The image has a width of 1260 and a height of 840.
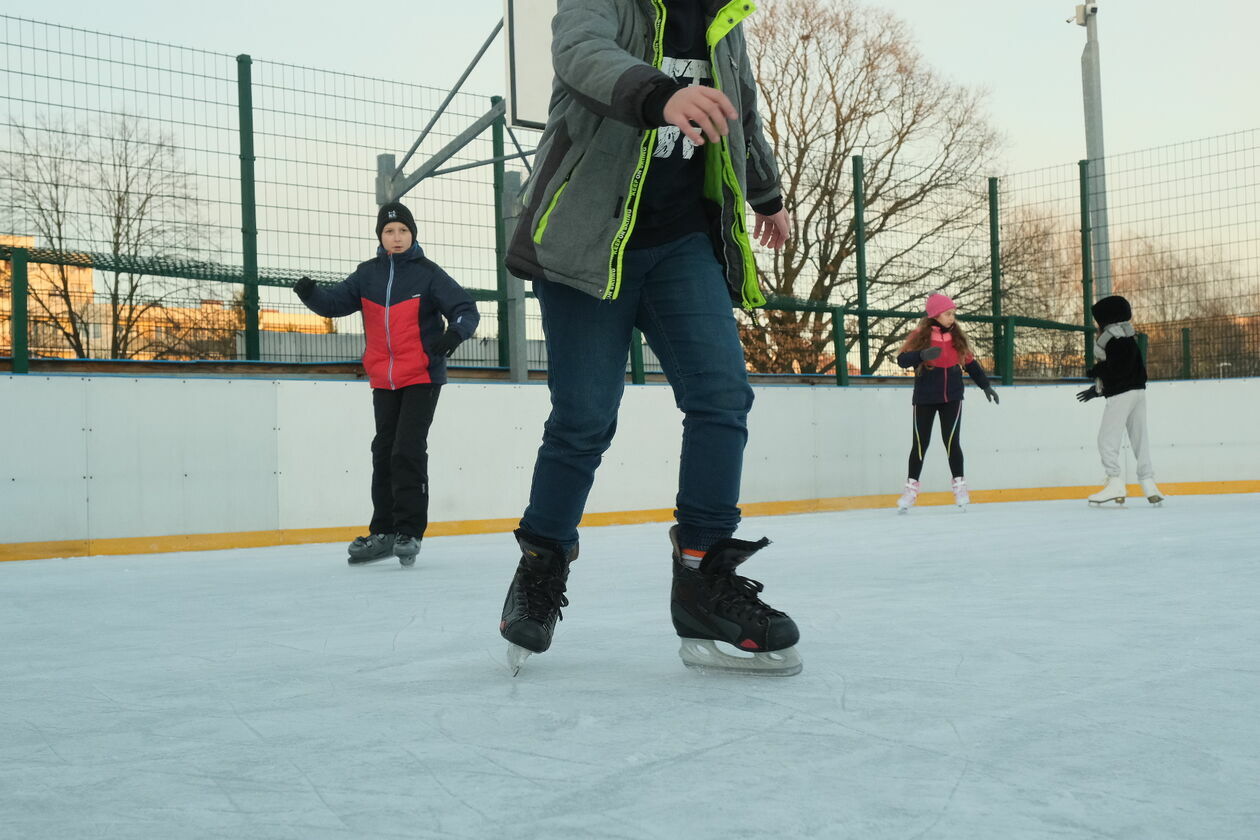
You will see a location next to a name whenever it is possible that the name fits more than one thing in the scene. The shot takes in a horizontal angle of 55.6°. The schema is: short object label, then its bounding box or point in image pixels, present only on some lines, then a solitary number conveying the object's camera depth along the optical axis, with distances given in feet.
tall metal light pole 36.19
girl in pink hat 27.73
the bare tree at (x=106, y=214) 20.51
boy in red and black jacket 15.94
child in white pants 28.19
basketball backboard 26.96
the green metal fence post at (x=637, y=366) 28.12
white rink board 20.25
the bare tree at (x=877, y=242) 33.45
